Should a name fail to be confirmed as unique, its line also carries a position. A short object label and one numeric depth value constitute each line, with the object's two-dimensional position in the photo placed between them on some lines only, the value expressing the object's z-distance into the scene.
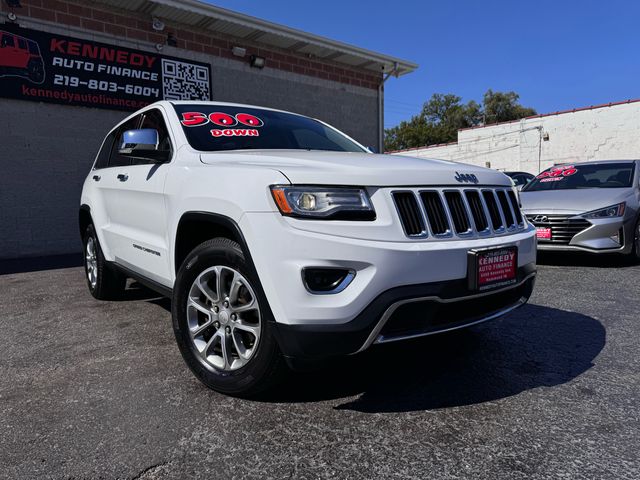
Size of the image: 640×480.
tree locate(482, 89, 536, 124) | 59.09
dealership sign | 7.80
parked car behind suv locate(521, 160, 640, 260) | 5.66
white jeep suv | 1.93
